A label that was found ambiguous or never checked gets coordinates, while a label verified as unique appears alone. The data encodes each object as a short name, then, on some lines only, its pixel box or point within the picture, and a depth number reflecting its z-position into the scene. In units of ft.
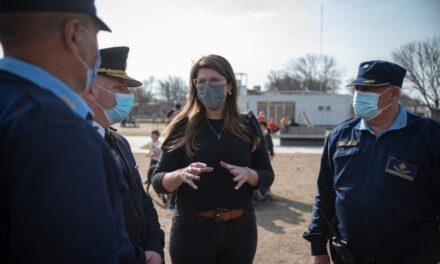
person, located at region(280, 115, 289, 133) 70.03
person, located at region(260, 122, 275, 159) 30.89
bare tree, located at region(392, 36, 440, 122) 102.01
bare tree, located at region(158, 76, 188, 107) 238.07
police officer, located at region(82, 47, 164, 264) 6.43
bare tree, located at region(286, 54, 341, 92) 198.90
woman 8.47
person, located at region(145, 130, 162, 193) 27.22
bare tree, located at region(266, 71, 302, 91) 202.49
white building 132.16
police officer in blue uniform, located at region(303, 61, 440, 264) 8.29
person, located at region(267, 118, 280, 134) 65.87
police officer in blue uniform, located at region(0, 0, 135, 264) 2.93
